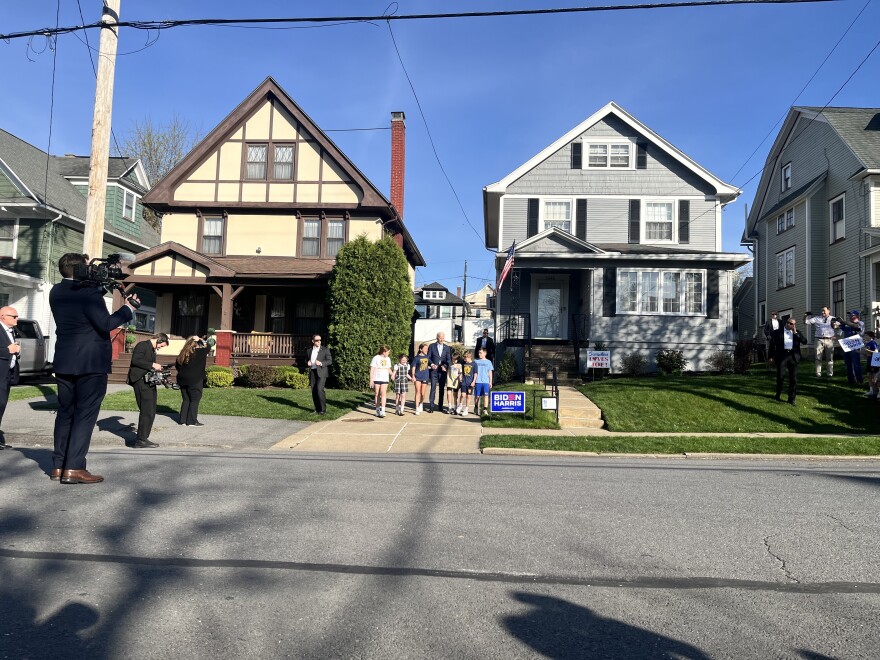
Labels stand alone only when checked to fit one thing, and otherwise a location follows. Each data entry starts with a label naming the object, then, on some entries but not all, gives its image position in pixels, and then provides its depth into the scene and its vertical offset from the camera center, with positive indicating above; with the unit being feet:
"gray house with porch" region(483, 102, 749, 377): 78.79 +14.27
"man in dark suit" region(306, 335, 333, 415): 48.55 -1.29
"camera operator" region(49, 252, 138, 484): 20.13 -0.20
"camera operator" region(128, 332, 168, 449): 33.47 -1.82
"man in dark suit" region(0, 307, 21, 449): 27.30 -0.06
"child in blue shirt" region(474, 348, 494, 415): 50.67 -1.39
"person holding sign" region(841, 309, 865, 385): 53.11 +0.92
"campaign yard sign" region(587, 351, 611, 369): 69.26 +0.32
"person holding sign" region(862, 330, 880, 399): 47.00 +0.29
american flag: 72.02 +10.44
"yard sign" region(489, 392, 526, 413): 45.34 -2.92
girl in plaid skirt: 51.98 -1.75
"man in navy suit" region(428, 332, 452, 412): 54.13 -0.11
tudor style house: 81.20 +17.95
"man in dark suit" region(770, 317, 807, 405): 46.68 +1.33
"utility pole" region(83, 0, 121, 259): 44.75 +15.02
